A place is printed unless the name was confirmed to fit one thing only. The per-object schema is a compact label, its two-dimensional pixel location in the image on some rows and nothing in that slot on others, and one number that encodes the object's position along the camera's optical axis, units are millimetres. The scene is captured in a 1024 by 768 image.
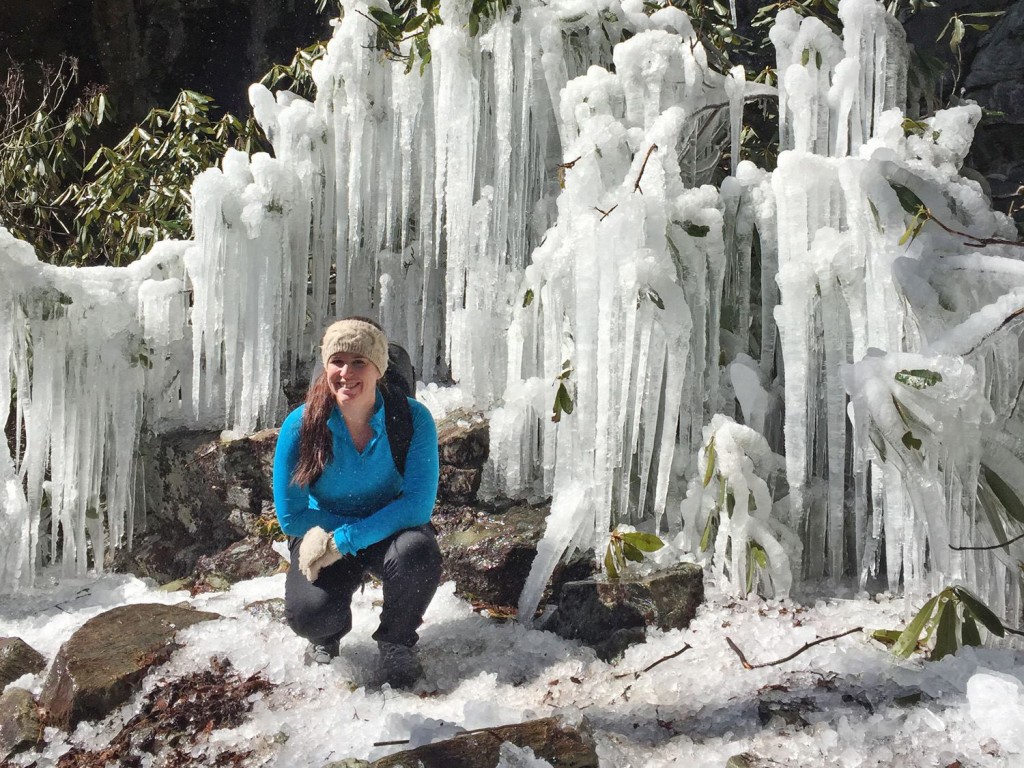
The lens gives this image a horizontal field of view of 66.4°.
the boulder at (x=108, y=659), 2221
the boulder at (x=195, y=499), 4199
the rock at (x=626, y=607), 2629
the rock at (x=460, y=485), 3627
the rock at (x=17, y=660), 2553
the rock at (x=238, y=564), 3957
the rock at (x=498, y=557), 3057
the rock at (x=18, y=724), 2156
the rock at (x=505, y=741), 1761
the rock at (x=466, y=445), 3707
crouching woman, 2326
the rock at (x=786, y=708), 1927
